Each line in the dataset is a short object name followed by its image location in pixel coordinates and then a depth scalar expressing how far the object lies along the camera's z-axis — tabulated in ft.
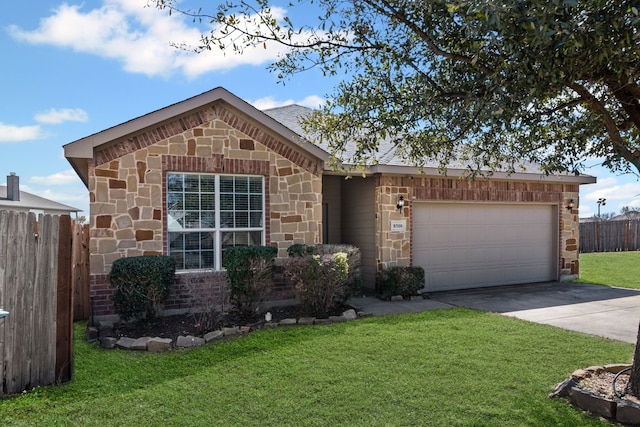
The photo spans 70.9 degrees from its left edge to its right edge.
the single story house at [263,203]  27.45
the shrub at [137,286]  24.99
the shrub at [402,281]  34.24
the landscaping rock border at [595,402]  13.72
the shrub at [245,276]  27.02
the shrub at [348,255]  29.35
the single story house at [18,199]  79.96
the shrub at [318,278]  26.91
